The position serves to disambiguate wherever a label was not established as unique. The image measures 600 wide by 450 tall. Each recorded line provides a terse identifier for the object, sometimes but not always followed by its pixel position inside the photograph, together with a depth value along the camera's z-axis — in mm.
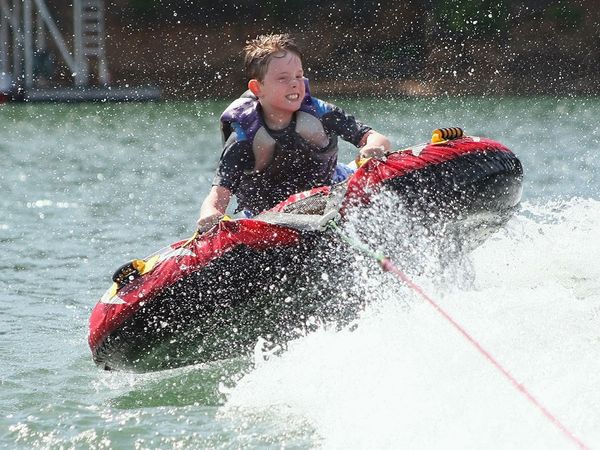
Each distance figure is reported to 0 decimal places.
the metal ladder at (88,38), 56000
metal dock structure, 49437
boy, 10234
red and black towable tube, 9211
